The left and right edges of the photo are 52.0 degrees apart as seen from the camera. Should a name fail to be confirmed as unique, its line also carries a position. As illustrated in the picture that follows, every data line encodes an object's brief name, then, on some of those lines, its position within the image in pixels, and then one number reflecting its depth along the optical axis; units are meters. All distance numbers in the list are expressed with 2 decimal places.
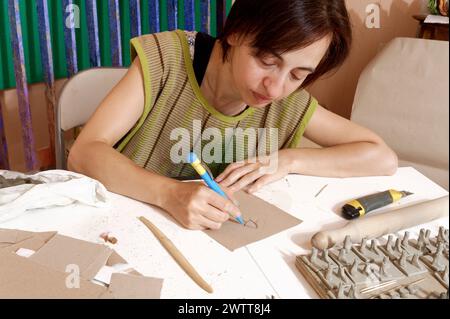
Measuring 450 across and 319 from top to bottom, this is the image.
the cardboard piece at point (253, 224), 0.50
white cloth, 0.52
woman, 0.53
